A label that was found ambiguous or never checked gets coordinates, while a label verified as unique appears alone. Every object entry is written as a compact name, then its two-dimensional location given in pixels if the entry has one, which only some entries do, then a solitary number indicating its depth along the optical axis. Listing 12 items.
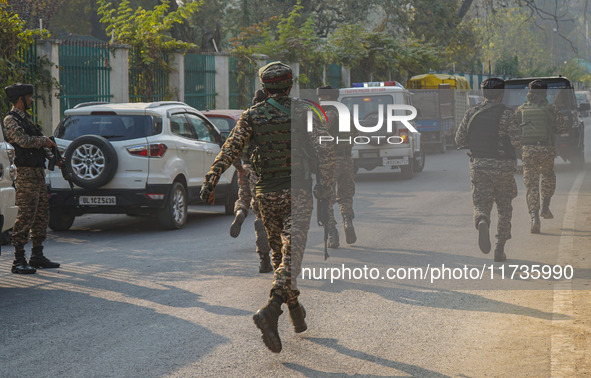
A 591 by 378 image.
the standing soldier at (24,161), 8.91
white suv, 11.74
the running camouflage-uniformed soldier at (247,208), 8.73
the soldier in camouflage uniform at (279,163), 6.08
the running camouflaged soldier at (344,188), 10.66
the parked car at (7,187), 8.32
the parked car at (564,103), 20.73
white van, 19.58
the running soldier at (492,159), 9.45
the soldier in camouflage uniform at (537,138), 11.81
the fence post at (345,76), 37.72
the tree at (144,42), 22.55
